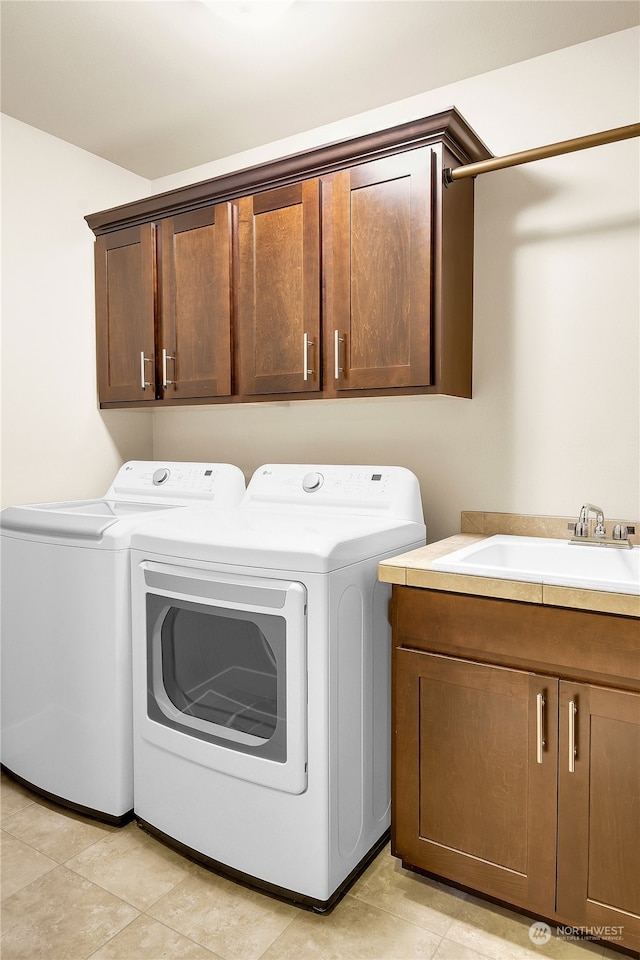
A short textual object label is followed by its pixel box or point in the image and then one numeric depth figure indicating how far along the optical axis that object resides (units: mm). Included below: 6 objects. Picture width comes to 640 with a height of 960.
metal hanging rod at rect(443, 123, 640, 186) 1647
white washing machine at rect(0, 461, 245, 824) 1941
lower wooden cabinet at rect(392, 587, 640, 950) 1406
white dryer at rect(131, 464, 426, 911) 1584
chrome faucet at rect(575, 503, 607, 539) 1873
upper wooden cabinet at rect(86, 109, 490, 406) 1947
